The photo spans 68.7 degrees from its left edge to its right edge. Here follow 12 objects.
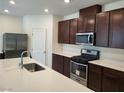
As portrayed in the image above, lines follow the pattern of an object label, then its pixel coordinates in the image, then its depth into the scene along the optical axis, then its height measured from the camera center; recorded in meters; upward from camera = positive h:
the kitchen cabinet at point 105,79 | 2.00 -0.88
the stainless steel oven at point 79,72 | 2.66 -0.90
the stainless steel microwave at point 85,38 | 2.79 +0.17
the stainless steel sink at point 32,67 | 2.28 -0.61
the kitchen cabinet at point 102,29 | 2.49 +0.40
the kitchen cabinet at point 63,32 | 3.69 +0.47
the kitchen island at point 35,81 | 1.22 -0.60
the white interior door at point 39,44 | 4.29 -0.05
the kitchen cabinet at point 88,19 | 2.81 +0.80
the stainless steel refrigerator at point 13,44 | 4.04 -0.05
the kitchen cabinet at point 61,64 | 3.33 -0.84
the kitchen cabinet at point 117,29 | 2.23 +0.38
